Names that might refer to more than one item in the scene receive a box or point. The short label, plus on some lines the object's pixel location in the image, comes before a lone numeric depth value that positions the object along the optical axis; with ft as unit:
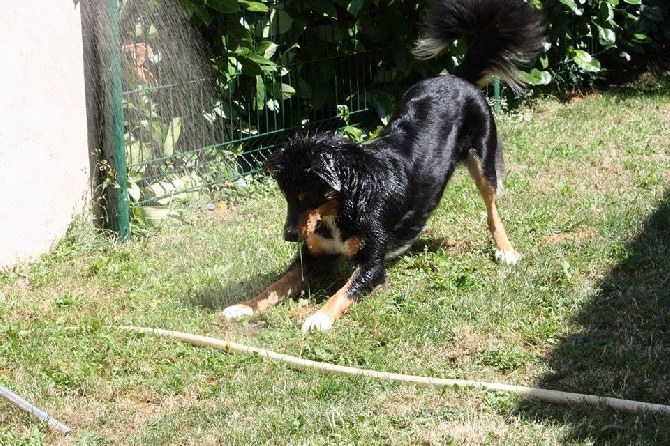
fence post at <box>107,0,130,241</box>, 19.86
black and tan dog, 16.20
